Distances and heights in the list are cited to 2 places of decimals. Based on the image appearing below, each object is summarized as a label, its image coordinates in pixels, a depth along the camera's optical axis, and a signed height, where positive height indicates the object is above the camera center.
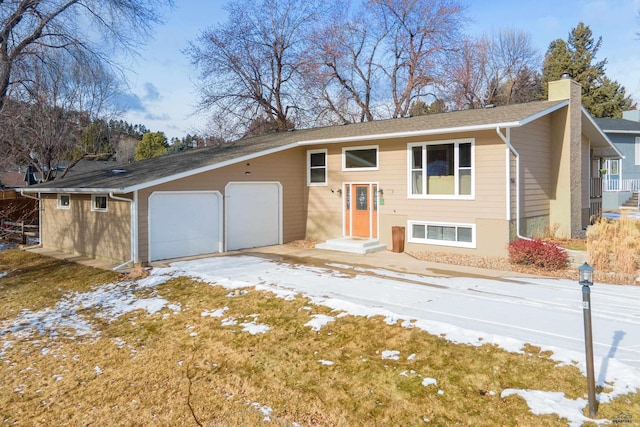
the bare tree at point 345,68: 29.20 +9.08
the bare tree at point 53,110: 15.05 +4.43
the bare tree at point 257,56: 29.66 +9.98
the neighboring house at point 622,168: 24.11 +1.95
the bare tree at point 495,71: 29.62 +9.36
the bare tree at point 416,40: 28.06 +10.51
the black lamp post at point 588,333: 3.81 -1.13
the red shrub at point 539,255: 9.96 -1.21
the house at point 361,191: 11.49 +0.40
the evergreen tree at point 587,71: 35.25 +10.49
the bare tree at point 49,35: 13.83 +5.62
